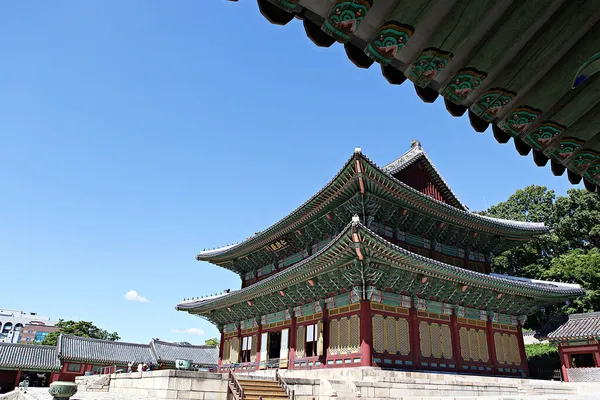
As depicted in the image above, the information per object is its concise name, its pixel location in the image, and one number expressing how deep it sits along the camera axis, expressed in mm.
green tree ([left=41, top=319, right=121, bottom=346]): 63625
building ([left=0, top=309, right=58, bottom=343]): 110562
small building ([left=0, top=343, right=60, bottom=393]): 38312
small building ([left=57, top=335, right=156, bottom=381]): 41156
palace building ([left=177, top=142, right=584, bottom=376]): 18234
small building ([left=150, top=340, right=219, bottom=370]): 48656
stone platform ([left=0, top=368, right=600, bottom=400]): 14344
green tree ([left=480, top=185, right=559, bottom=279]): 46938
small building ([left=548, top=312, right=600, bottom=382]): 23297
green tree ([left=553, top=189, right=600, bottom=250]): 46812
